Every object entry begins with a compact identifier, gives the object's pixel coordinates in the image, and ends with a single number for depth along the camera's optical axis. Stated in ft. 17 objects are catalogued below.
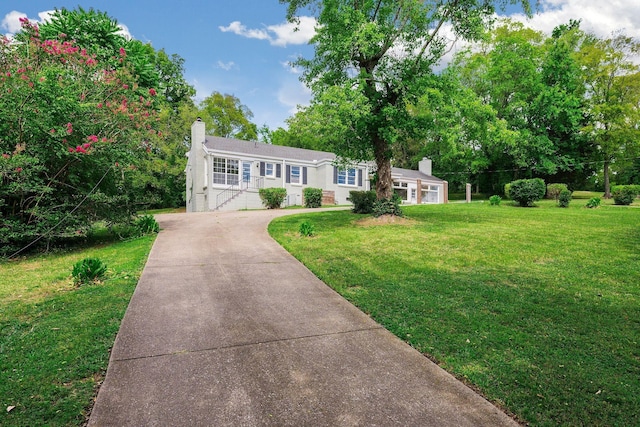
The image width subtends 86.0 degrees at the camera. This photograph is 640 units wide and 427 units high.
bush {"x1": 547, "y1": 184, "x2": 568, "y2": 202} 72.94
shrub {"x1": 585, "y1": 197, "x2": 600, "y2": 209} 57.35
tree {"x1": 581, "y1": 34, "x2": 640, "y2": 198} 85.25
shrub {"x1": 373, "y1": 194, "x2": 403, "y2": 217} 40.05
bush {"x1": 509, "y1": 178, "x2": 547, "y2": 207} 59.21
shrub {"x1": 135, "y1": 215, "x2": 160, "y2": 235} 36.55
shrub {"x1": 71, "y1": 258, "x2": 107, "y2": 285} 19.16
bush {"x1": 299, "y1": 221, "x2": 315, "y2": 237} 32.41
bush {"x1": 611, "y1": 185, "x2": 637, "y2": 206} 60.95
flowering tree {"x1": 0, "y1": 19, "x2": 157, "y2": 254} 26.45
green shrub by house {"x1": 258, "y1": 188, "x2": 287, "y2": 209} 69.97
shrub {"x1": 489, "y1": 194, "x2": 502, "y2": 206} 63.87
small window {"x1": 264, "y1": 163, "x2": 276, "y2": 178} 79.20
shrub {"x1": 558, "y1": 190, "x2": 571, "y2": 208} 58.39
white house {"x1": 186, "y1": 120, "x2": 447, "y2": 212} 73.56
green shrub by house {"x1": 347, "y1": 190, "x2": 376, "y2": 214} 51.30
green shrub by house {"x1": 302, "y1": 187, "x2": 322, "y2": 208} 72.79
